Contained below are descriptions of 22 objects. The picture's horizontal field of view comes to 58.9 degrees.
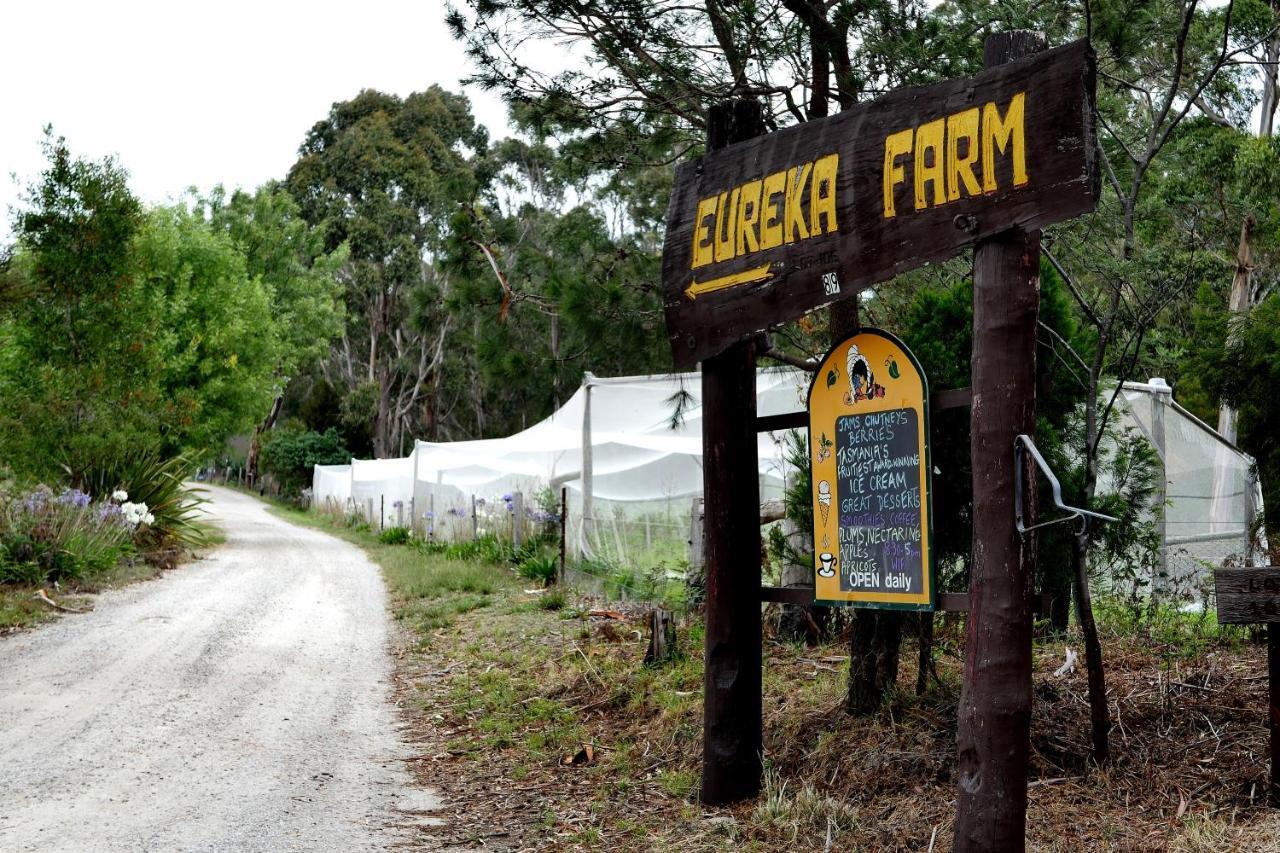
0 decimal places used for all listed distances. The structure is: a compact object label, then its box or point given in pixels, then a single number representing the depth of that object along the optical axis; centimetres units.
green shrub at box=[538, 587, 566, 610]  1120
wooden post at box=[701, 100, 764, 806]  506
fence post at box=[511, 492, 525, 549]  1567
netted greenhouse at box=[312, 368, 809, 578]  1309
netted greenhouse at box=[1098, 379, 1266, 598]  1010
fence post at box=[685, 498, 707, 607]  865
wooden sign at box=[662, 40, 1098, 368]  366
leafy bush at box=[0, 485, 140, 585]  1287
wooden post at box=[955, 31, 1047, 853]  364
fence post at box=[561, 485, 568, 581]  1307
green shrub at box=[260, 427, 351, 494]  4338
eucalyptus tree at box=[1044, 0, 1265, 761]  450
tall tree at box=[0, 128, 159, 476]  1591
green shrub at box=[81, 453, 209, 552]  1686
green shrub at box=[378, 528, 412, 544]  2253
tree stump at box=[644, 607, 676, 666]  739
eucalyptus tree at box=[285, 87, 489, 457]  4000
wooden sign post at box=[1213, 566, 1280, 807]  393
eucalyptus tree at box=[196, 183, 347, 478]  3703
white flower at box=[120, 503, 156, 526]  1602
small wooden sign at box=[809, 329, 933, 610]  426
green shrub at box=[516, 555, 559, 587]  1348
